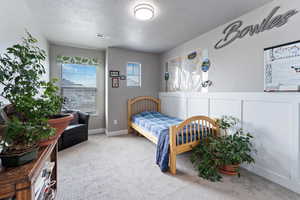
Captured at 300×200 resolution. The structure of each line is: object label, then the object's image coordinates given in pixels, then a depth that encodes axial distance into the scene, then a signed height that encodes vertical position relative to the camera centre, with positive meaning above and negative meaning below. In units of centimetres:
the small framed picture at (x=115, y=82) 370 +46
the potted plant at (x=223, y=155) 188 -82
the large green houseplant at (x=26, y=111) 75 -9
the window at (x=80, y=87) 358 +34
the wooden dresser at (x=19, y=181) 65 -42
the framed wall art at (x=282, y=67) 162 +41
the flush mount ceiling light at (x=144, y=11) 186 +125
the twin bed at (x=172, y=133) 203 -61
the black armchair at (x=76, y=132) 280 -76
